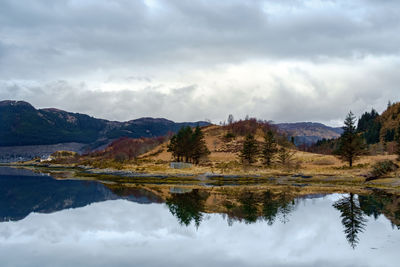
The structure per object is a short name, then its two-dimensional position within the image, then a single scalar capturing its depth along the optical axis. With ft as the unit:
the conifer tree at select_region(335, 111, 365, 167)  292.20
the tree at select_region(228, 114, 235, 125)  580.38
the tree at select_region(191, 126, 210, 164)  350.21
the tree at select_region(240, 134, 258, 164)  321.52
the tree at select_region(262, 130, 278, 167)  324.19
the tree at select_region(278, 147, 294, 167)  310.74
